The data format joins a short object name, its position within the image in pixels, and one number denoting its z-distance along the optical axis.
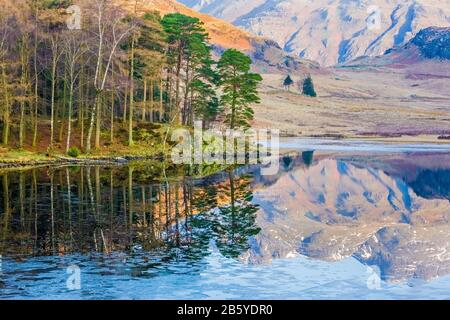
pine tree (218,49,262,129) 86.69
